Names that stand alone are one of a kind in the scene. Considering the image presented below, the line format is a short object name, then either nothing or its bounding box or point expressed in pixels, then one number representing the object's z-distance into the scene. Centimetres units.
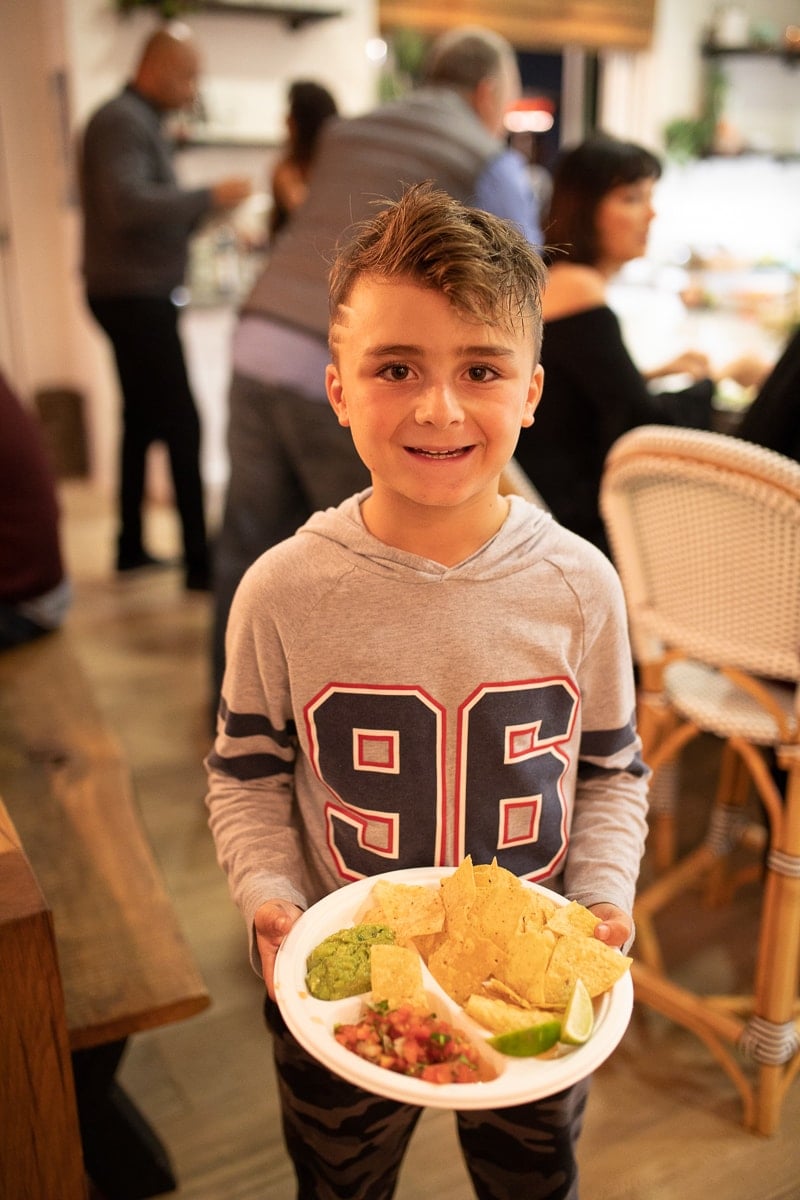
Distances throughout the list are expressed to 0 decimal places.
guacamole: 87
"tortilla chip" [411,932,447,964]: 91
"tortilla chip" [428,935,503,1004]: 88
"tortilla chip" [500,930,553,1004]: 86
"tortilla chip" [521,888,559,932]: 88
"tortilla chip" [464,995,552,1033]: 82
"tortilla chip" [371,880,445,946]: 90
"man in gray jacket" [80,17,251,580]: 358
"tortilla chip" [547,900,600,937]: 89
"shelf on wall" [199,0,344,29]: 480
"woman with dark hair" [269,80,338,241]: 301
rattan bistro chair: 152
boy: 87
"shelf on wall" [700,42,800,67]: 548
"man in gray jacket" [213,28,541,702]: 196
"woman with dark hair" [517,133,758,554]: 207
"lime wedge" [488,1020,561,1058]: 81
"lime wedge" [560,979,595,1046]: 81
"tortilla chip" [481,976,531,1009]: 86
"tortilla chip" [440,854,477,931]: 89
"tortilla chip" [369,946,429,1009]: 85
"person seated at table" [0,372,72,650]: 224
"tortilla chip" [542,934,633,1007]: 85
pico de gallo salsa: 80
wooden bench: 103
